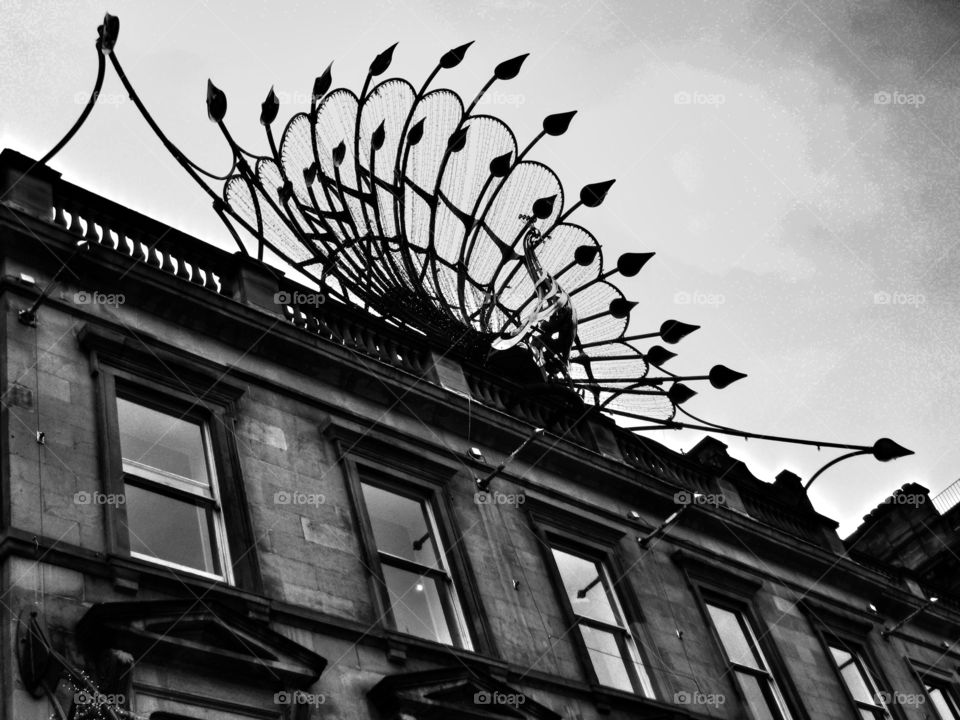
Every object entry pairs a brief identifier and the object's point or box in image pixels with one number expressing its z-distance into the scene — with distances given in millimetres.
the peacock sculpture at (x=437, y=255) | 16656
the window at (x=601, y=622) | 16688
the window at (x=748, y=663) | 18594
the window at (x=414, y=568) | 14773
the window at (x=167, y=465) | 12578
